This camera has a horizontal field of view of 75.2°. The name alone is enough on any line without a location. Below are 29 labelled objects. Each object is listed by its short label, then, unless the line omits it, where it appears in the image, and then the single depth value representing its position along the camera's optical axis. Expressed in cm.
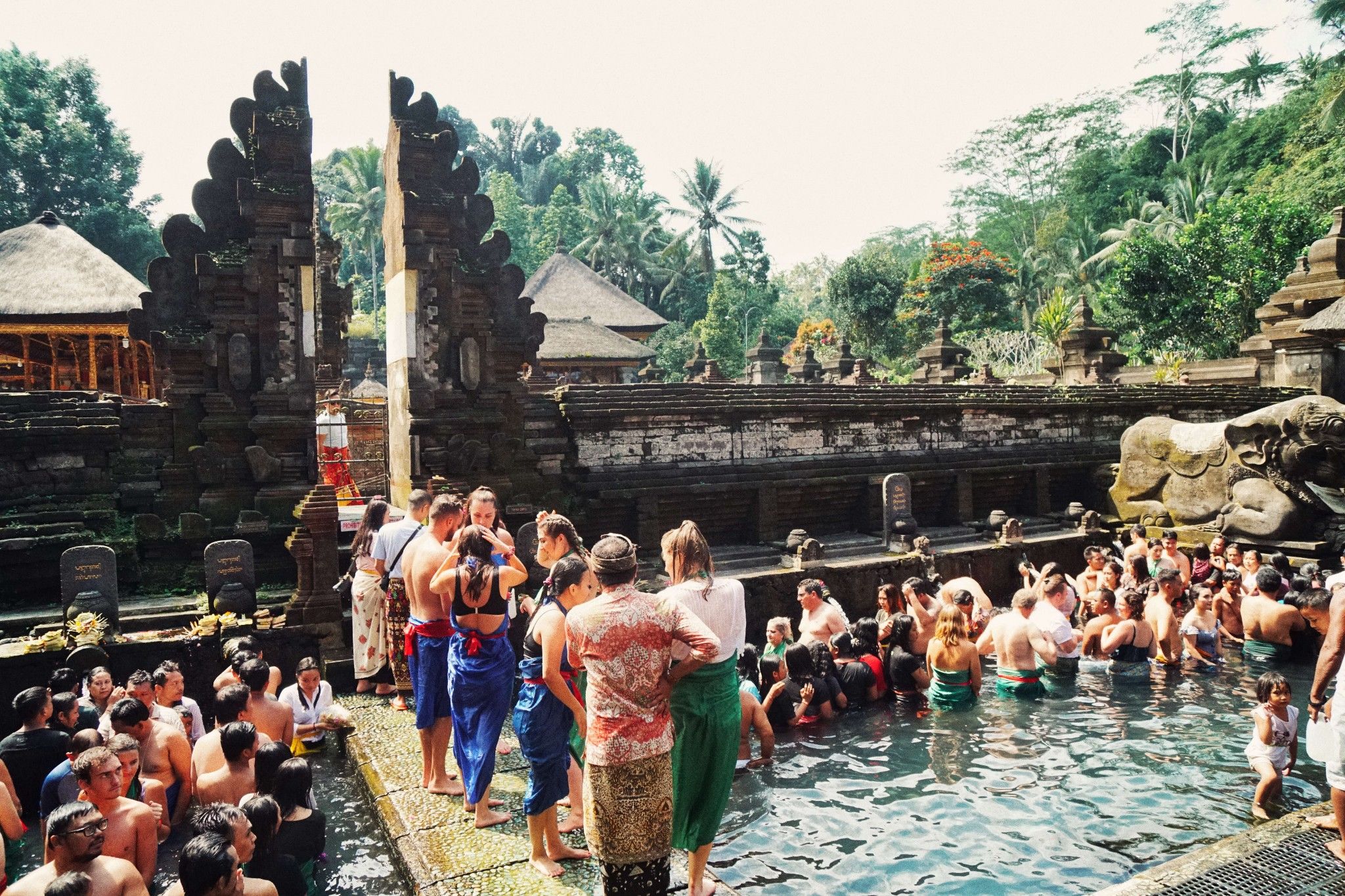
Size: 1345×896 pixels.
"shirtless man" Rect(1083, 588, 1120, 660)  827
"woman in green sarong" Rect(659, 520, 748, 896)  370
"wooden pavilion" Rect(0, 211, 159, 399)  1756
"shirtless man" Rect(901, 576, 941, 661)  792
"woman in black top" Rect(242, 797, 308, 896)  371
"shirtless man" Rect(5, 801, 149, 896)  317
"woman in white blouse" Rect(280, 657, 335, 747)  613
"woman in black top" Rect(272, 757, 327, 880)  418
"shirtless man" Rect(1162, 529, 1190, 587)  1112
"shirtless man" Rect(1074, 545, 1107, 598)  1009
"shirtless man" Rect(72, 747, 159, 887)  364
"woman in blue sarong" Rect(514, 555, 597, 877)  388
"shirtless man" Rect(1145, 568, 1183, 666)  845
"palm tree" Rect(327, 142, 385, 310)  4978
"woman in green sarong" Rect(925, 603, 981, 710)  725
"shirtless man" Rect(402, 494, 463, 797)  479
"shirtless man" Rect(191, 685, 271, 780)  456
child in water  542
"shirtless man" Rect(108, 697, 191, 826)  461
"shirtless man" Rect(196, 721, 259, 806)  430
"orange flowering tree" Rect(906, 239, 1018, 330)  3312
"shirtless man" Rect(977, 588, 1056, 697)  757
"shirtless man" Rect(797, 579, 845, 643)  788
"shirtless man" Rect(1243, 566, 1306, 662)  856
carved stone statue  1152
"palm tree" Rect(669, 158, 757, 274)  4962
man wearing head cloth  337
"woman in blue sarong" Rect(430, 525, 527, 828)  438
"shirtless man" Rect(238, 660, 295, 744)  526
